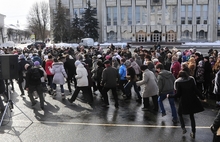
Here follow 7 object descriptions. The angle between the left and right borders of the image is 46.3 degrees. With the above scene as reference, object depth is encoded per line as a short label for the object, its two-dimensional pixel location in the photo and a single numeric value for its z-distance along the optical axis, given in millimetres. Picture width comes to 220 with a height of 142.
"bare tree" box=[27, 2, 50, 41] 61031
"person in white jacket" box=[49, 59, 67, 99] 11273
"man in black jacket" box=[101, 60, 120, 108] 9547
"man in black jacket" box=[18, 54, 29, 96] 12195
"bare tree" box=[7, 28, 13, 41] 103600
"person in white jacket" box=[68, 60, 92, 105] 10016
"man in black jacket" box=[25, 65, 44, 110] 9609
